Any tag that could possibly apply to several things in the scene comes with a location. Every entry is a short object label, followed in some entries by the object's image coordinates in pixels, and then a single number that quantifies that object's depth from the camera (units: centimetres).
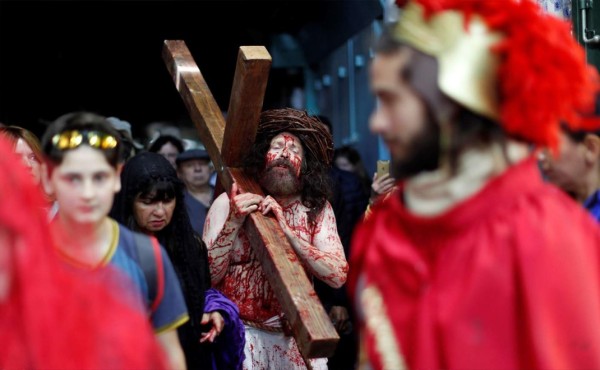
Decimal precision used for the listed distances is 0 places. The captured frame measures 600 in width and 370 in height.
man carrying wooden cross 469
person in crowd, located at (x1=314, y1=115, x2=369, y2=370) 570
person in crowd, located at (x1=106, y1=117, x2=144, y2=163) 615
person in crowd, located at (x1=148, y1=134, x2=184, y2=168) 782
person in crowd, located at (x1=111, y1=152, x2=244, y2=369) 453
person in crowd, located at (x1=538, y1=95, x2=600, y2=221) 365
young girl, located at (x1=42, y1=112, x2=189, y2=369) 328
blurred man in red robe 259
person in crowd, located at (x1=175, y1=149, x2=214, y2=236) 720
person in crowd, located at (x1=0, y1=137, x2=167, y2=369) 302
